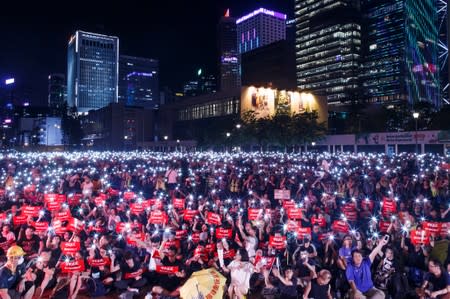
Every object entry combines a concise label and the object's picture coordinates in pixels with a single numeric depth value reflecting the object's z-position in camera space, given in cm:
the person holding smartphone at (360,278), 699
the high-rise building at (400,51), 11738
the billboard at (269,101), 6384
